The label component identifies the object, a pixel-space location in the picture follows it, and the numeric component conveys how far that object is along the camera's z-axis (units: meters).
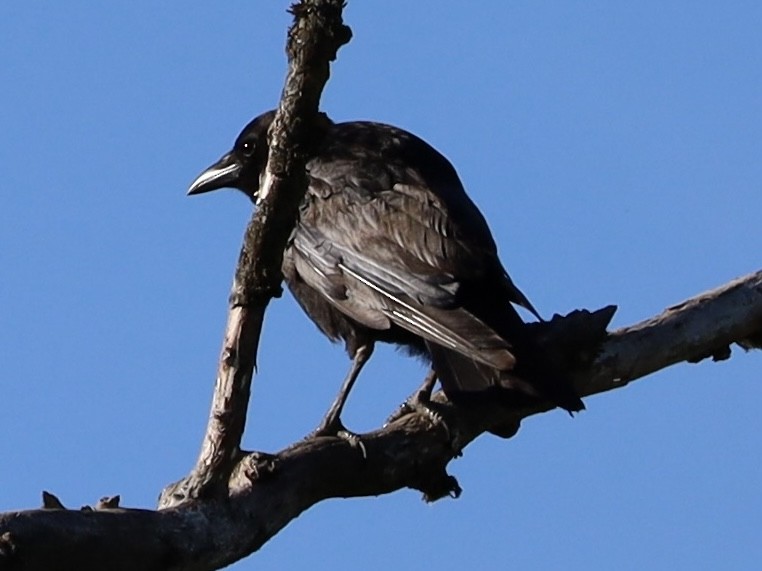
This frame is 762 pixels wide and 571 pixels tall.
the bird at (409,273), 14.22
